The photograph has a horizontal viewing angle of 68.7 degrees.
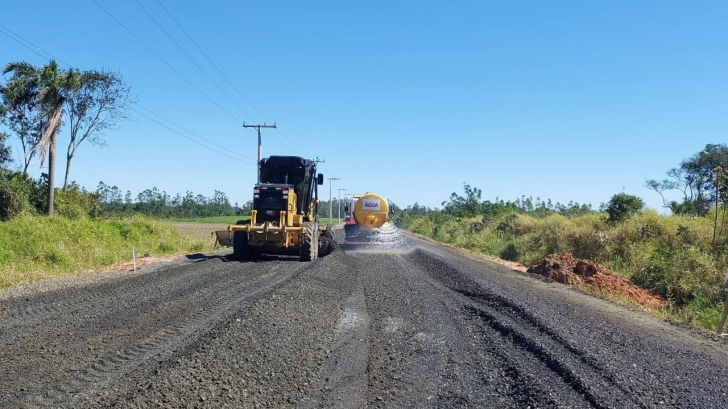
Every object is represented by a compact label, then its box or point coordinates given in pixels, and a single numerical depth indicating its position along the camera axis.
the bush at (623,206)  20.66
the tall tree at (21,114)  26.74
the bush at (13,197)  21.58
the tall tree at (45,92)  24.45
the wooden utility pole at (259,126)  36.97
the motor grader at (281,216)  16.97
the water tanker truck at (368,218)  26.56
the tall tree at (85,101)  32.45
